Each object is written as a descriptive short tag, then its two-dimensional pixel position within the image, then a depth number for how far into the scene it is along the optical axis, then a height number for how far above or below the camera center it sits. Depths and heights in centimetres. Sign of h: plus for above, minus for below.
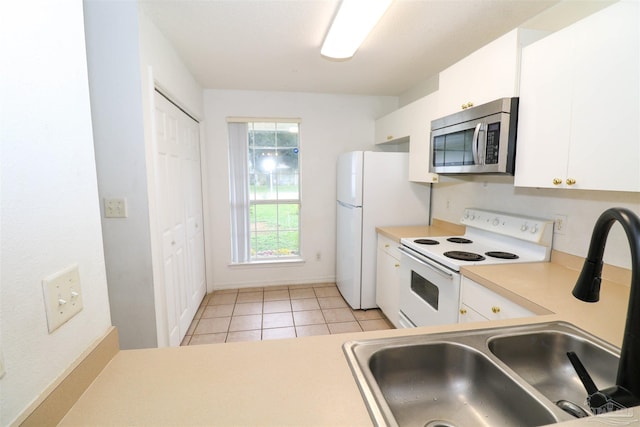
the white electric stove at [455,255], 184 -48
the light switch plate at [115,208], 175 -14
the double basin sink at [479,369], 85 -57
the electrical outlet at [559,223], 178 -25
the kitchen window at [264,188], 363 -6
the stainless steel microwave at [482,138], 165 +26
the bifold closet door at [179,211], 213 -24
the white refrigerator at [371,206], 299 -24
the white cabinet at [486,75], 162 +66
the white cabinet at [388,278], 266 -90
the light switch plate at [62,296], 60 -24
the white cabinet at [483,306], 139 -62
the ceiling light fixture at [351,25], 164 +97
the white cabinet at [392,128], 304 +60
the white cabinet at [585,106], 115 +33
